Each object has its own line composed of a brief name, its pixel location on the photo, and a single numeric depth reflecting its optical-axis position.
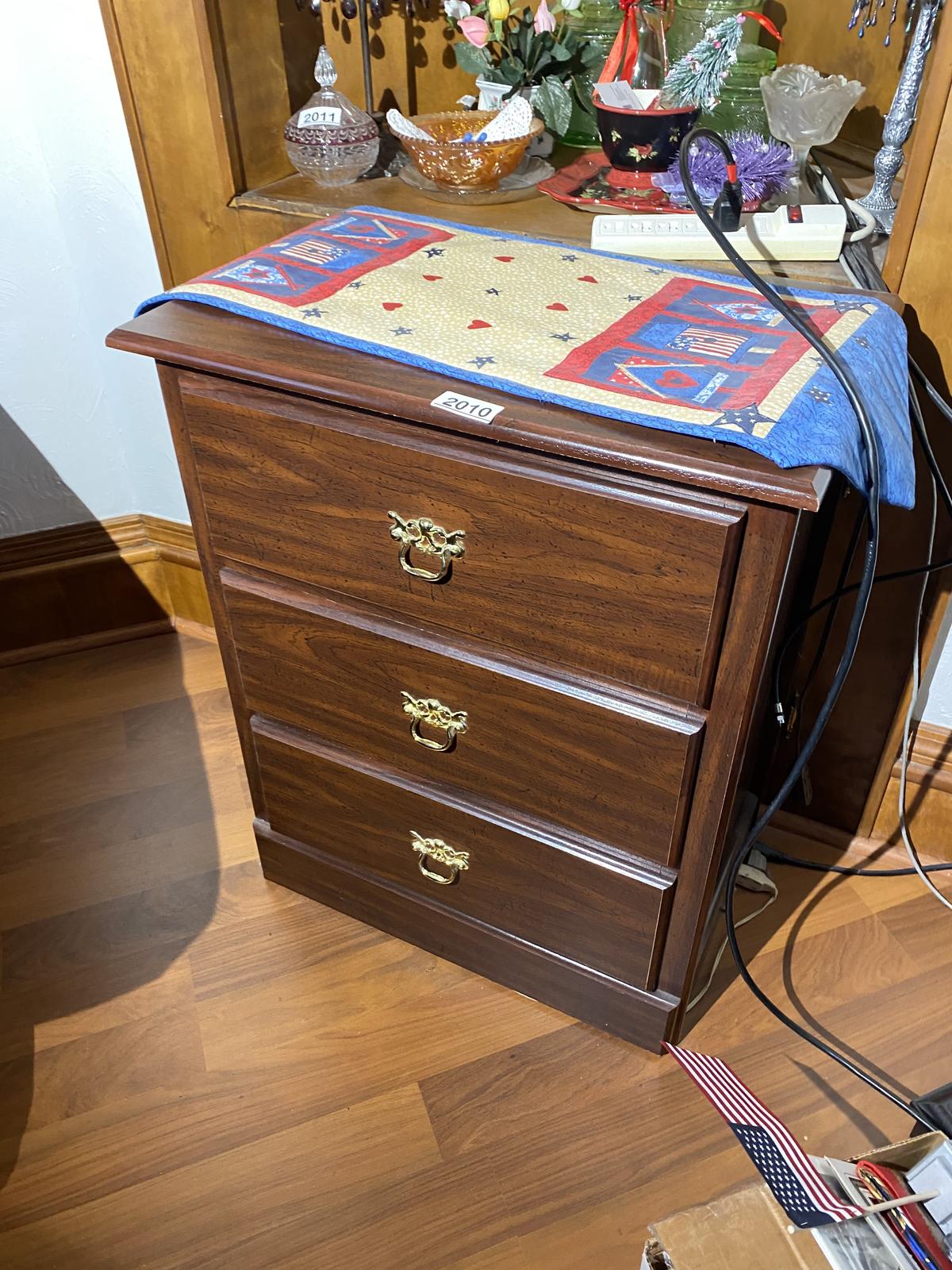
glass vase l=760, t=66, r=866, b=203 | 1.02
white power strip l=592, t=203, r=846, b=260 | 0.96
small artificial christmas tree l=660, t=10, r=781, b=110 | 1.03
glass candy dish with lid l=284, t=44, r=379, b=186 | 1.16
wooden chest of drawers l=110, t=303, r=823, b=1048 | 0.74
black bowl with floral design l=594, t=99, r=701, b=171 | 1.05
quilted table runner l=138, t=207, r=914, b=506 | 0.71
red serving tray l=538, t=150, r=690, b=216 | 1.07
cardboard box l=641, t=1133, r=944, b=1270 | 0.78
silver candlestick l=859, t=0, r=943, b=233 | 0.91
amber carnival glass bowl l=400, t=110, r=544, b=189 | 1.10
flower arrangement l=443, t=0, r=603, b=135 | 1.14
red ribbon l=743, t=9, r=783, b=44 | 1.05
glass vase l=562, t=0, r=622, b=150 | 1.16
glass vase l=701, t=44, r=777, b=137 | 1.13
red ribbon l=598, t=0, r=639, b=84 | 1.09
